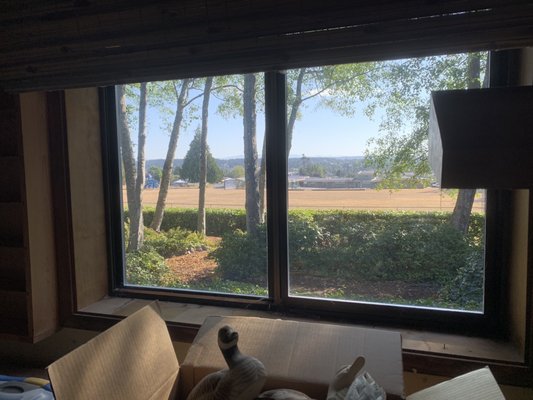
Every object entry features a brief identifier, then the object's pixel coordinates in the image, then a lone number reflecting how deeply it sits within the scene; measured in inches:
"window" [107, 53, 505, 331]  55.5
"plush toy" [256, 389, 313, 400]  31.7
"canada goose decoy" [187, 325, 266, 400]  30.6
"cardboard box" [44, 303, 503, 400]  30.5
